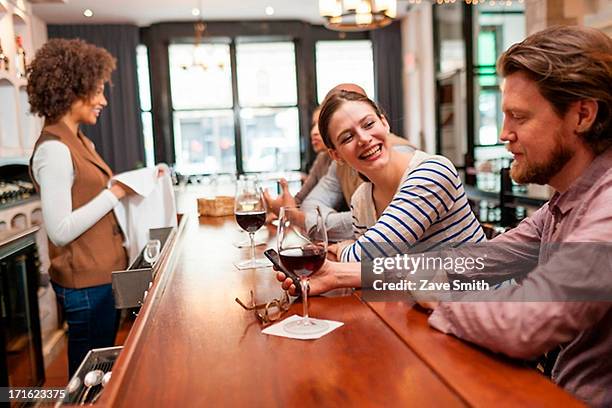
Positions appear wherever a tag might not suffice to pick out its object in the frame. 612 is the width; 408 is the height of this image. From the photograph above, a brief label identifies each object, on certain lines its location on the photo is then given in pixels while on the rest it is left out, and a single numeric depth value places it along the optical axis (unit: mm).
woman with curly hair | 2113
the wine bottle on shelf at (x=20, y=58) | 4191
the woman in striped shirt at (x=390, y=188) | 1428
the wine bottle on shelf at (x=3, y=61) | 3822
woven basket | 2672
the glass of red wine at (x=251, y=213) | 1550
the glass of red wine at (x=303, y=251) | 976
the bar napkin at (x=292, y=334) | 924
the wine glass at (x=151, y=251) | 1799
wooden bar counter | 705
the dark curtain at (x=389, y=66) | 8359
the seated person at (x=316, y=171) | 3174
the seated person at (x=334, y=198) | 2230
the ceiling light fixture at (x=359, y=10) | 4039
